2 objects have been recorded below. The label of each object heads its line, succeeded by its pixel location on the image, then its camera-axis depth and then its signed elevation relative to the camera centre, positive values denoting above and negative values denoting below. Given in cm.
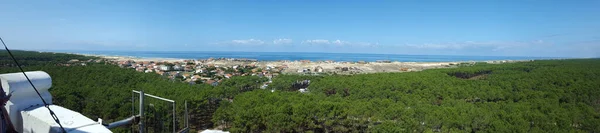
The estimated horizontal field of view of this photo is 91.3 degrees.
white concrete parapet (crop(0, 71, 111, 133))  312 -75
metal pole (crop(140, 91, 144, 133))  384 -85
